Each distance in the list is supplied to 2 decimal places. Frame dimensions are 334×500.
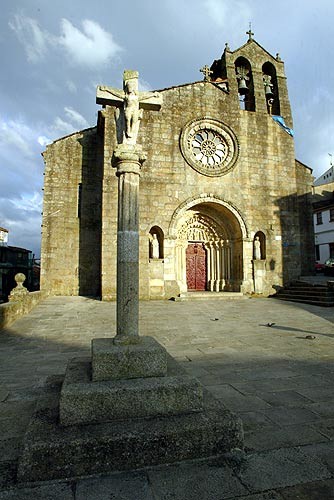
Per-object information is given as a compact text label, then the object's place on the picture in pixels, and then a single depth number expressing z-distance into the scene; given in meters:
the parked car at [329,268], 18.76
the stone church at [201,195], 13.91
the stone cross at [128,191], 2.95
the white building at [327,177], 41.79
